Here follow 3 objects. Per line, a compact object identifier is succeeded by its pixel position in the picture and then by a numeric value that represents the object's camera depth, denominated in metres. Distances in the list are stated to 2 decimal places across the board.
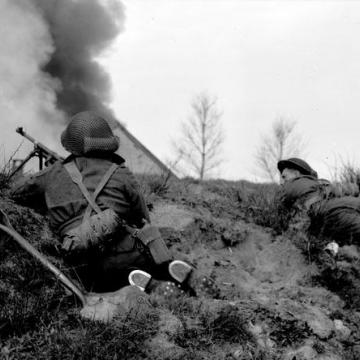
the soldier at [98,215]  3.72
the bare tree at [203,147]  27.02
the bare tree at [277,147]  27.51
